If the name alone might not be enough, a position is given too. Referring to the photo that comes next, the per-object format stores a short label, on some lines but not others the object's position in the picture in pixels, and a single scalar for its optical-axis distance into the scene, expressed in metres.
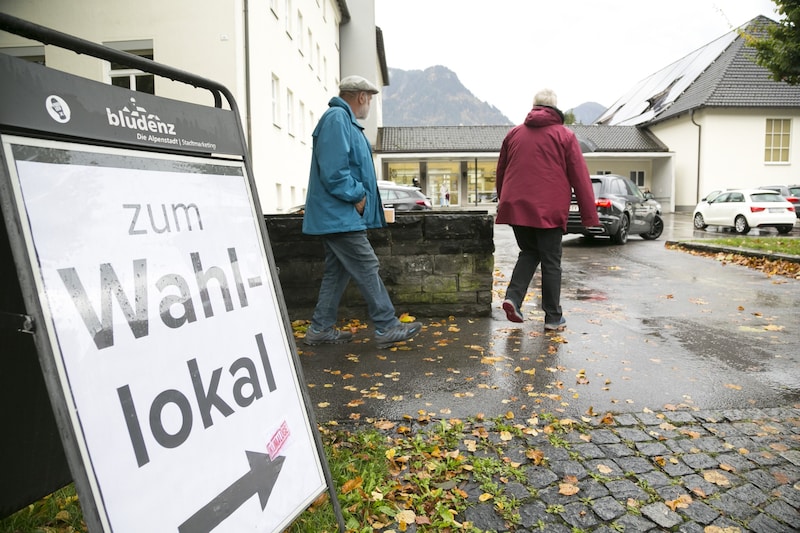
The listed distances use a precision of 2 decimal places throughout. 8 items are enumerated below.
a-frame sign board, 1.41
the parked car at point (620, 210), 15.03
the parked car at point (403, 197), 17.64
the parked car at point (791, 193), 25.69
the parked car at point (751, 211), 20.91
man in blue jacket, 4.45
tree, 11.82
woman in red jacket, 5.41
